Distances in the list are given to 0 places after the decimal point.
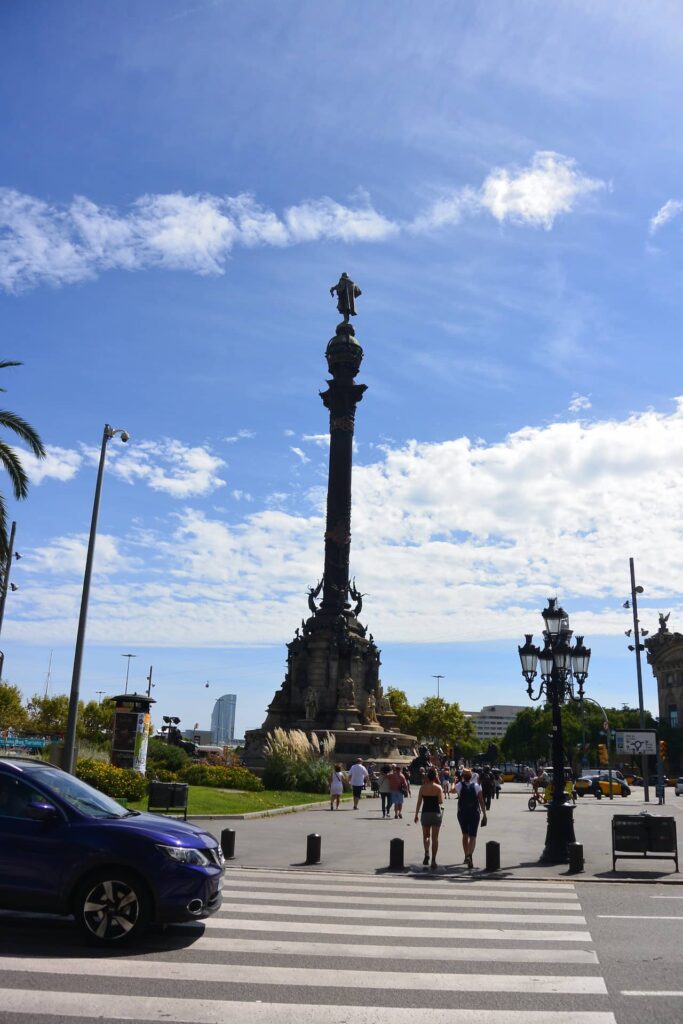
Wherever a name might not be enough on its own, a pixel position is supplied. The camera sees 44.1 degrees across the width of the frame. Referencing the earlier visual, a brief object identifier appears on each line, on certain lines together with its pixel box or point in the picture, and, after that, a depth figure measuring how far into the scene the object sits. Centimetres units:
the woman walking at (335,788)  2842
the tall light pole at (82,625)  1849
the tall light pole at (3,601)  3434
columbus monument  5331
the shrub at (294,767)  3550
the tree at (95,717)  8694
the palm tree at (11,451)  2100
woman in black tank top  1548
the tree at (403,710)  10119
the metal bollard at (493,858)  1490
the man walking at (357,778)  2922
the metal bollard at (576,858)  1475
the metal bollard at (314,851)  1520
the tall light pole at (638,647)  3962
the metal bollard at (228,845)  1536
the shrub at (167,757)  3381
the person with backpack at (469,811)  1527
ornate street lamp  1702
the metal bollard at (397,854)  1479
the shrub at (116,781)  2323
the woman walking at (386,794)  2611
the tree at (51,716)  8475
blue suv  784
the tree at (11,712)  7750
